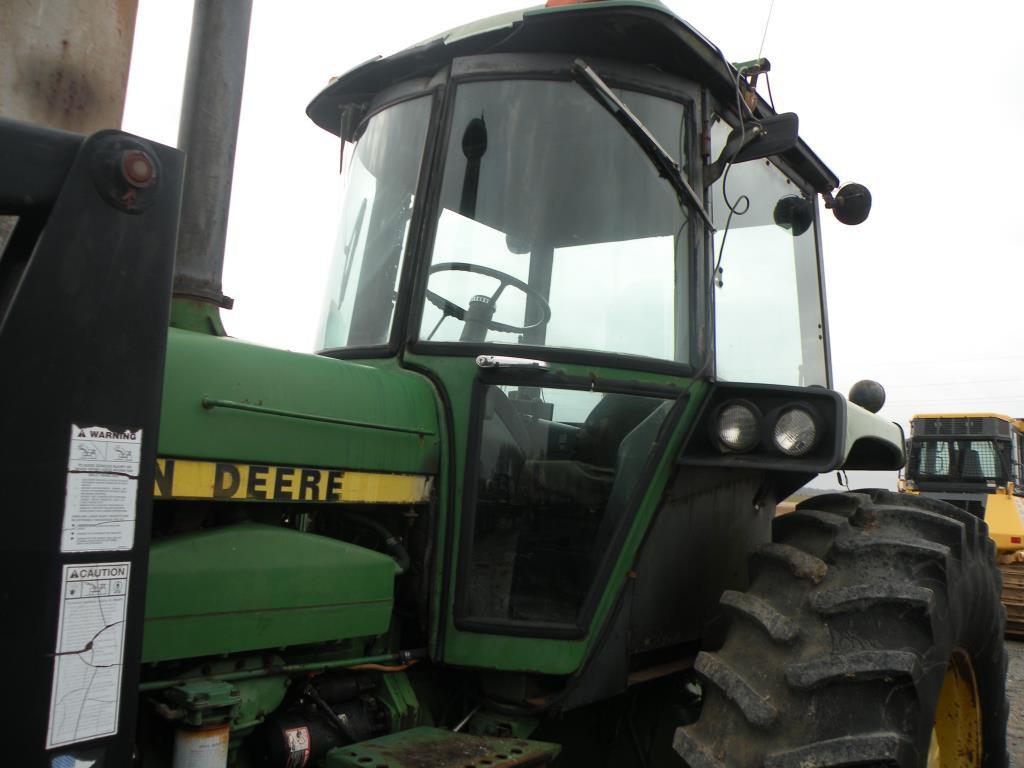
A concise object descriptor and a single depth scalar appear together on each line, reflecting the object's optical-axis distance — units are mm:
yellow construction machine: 14173
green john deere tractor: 2223
